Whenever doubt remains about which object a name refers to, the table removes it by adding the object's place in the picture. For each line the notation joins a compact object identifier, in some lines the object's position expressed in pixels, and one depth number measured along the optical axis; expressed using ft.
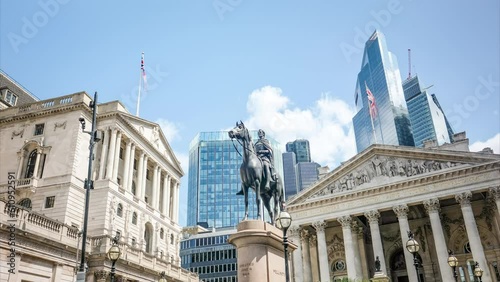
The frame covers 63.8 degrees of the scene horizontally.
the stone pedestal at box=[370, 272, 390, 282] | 89.74
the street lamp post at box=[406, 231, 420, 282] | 65.23
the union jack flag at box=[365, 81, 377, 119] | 199.20
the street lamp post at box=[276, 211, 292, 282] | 40.32
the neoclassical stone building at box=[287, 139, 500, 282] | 135.23
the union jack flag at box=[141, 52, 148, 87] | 156.84
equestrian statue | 46.98
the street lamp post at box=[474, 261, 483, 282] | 94.11
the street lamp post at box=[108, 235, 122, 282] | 52.24
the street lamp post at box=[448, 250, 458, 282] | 79.14
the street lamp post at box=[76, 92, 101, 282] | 44.39
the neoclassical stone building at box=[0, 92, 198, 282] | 91.81
